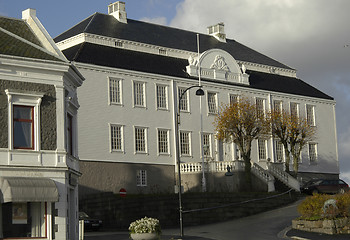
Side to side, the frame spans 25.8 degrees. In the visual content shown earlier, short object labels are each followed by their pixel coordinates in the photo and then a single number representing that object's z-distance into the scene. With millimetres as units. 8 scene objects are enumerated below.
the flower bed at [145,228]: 32062
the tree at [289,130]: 62281
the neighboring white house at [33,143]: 31609
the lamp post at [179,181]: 37969
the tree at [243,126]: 57625
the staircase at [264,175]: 58031
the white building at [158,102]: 56156
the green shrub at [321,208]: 38341
